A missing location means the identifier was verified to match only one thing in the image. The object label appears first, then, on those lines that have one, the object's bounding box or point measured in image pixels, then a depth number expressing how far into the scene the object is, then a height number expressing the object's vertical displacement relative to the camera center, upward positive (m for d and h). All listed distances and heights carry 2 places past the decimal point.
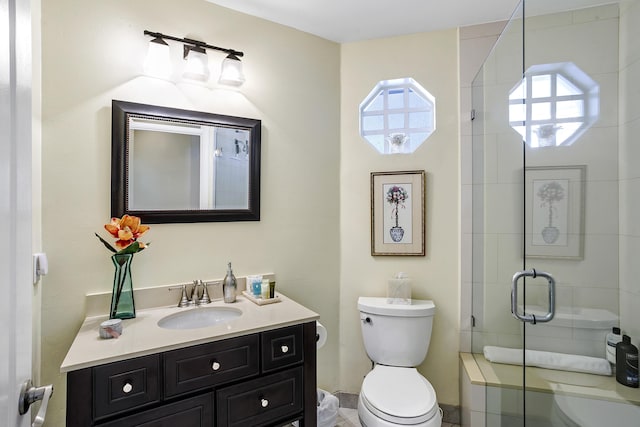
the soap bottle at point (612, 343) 1.28 -0.50
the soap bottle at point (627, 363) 1.21 -0.55
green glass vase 1.51 -0.36
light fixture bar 1.66 +0.89
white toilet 1.74 -0.83
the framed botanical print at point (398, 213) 2.24 -0.01
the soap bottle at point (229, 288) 1.79 -0.41
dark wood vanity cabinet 1.17 -0.68
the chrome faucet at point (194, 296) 1.74 -0.44
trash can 2.03 -1.21
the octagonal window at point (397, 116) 2.29 +0.67
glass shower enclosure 1.26 +0.01
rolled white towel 1.32 -0.64
